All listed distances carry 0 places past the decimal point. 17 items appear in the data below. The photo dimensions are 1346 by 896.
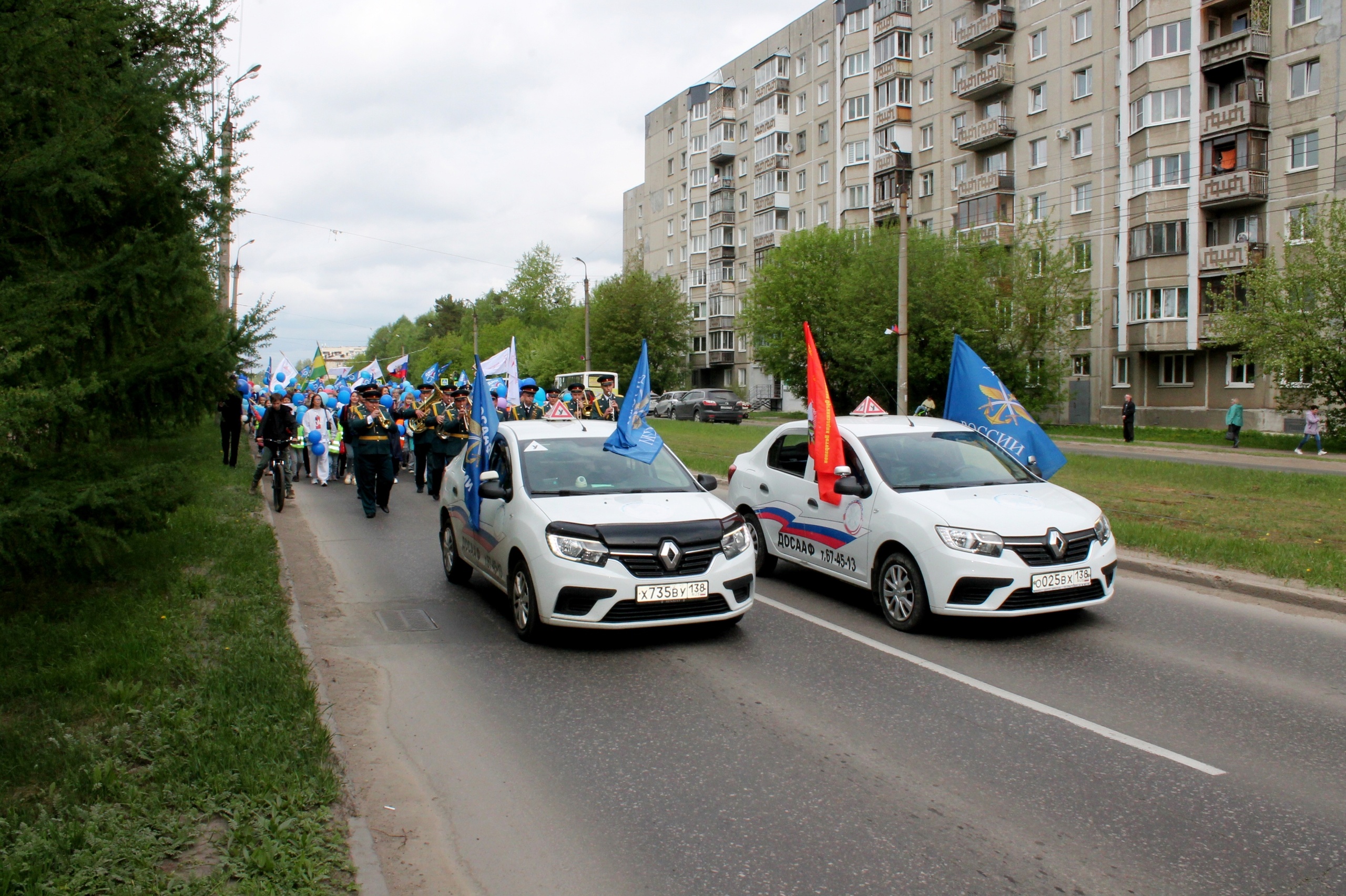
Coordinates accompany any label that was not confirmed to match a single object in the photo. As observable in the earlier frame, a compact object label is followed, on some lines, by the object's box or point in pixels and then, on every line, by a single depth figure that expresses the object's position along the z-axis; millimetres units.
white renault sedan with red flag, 7328
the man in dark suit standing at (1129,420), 32500
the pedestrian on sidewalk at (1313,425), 28672
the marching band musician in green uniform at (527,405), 17984
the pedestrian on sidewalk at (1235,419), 30688
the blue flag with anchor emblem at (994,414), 9953
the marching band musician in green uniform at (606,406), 17234
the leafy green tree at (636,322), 72062
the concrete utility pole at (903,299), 27422
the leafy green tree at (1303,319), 29625
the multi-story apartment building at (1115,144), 37531
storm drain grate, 8047
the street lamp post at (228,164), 7555
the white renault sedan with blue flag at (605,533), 7039
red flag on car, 8547
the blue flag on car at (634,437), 8492
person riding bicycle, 15086
